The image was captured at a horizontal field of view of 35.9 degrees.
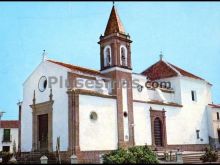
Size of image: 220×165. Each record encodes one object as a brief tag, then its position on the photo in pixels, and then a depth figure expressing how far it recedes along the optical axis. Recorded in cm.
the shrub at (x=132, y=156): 1992
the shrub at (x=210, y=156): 2402
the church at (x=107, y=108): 2570
